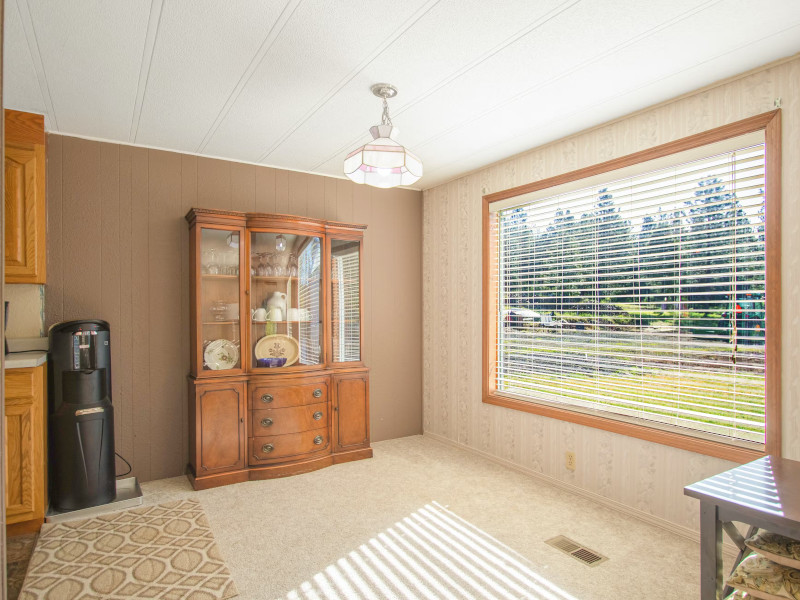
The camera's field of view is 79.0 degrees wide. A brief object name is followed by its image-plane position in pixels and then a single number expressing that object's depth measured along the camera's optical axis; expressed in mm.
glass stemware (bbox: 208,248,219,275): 3660
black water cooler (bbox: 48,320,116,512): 3076
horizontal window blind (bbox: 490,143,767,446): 2580
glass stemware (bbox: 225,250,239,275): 3707
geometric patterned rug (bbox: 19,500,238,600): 2283
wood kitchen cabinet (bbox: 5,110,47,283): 2928
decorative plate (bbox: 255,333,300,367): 3838
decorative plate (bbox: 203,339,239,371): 3643
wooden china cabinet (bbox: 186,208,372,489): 3610
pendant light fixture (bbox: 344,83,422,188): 2451
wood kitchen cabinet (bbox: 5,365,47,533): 2785
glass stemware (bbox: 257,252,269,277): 3841
